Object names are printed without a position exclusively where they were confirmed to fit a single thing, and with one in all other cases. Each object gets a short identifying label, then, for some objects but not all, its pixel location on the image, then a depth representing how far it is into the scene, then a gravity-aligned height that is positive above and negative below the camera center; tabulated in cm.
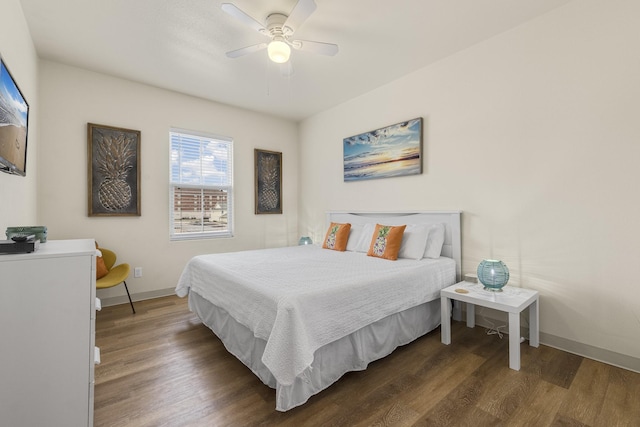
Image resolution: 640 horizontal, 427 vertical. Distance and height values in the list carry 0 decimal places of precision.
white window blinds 388 +40
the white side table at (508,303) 201 -69
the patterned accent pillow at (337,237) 354 -31
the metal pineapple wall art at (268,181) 458 +53
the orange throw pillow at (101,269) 304 -59
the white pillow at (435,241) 290 -30
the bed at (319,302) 162 -63
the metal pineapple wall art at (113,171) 325 +51
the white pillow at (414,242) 287 -31
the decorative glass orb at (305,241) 459 -46
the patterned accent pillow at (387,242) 291 -32
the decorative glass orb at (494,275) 229 -51
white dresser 116 -53
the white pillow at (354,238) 349 -31
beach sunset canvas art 328 +77
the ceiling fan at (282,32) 197 +141
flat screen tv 155 +56
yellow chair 288 -64
